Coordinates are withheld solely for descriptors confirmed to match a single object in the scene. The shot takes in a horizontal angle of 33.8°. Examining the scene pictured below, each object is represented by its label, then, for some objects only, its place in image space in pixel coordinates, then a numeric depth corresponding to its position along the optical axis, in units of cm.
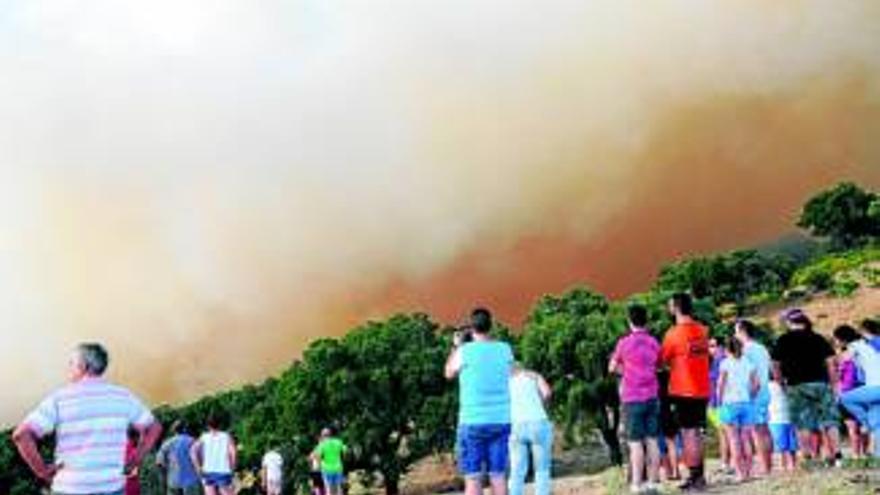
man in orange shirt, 1861
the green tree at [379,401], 6531
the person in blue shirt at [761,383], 1995
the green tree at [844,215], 11838
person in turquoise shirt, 1605
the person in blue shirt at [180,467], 2717
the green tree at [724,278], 9806
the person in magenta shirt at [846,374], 2061
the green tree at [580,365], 5788
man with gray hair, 1116
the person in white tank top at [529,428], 1706
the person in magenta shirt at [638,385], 1822
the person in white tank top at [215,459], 2672
